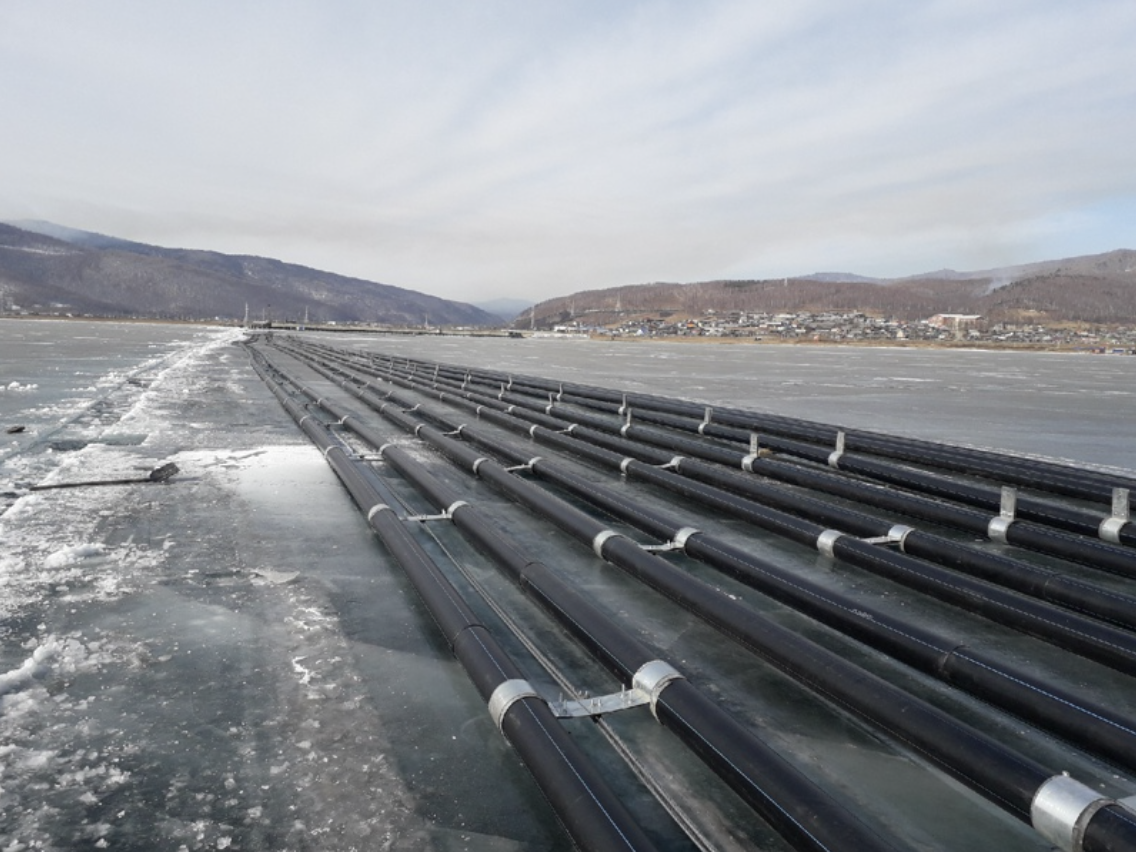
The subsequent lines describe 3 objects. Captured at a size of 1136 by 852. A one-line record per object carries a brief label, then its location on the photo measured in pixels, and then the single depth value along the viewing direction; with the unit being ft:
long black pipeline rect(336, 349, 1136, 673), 13.44
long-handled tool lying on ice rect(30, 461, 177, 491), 26.94
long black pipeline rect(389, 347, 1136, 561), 19.19
